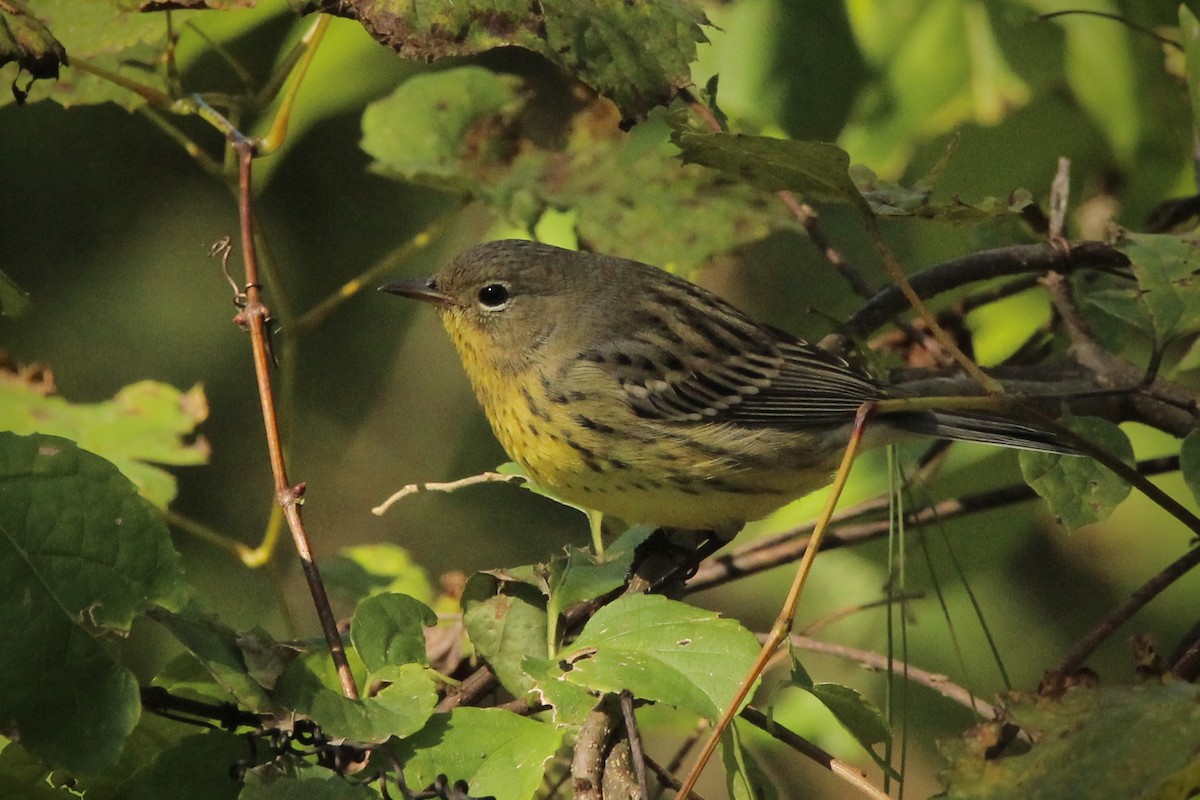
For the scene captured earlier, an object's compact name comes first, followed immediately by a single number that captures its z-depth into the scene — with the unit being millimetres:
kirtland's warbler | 3531
